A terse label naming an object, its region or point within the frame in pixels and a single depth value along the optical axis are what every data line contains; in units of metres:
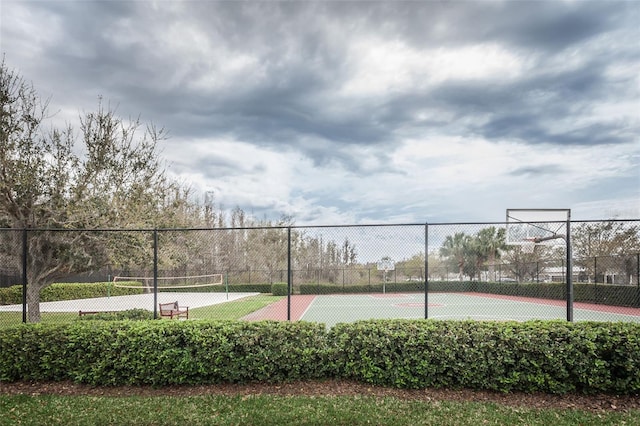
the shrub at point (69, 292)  21.80
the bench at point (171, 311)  13.38
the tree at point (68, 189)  10.48
